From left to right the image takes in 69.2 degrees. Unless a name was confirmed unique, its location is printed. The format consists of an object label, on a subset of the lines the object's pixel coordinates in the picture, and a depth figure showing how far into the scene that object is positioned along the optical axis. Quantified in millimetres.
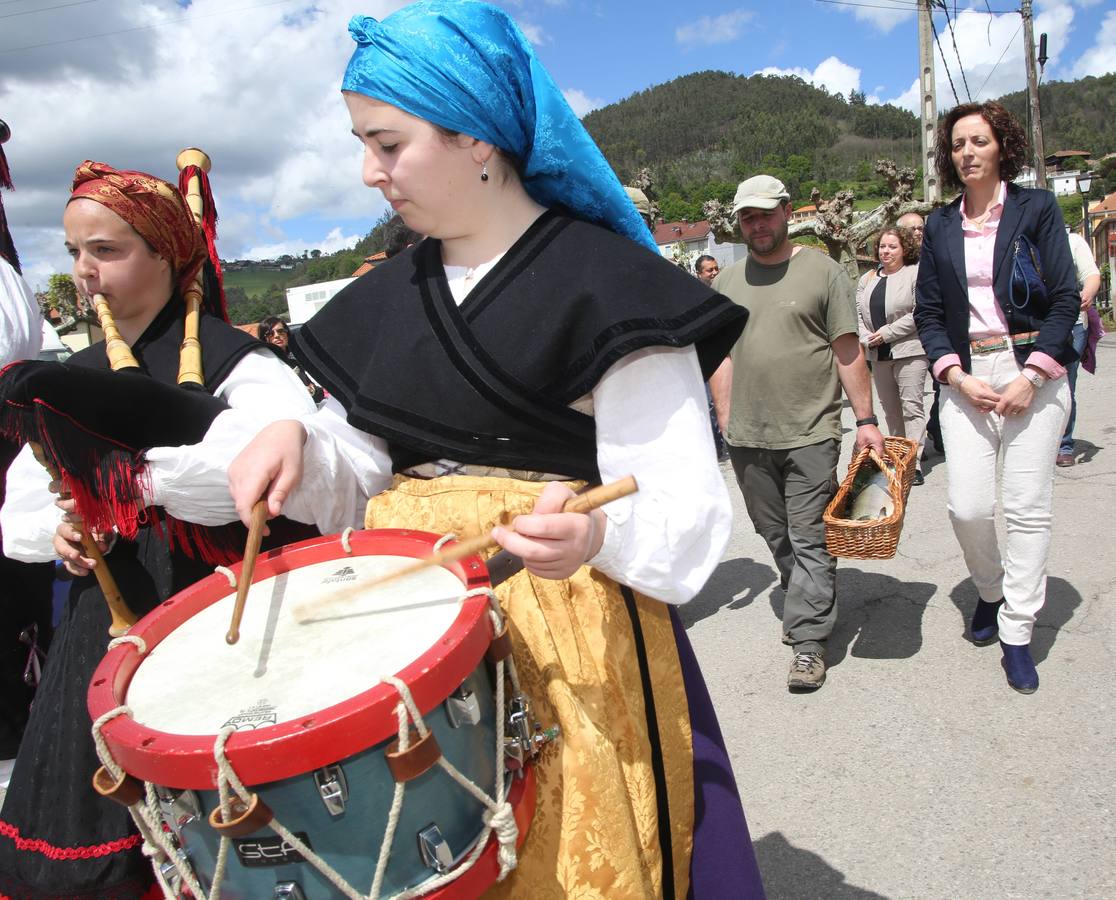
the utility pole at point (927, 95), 12836
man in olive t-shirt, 3400
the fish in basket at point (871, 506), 3158
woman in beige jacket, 5719
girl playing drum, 1190
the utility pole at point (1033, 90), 18391
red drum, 909
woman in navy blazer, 2900
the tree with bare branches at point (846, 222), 12617
